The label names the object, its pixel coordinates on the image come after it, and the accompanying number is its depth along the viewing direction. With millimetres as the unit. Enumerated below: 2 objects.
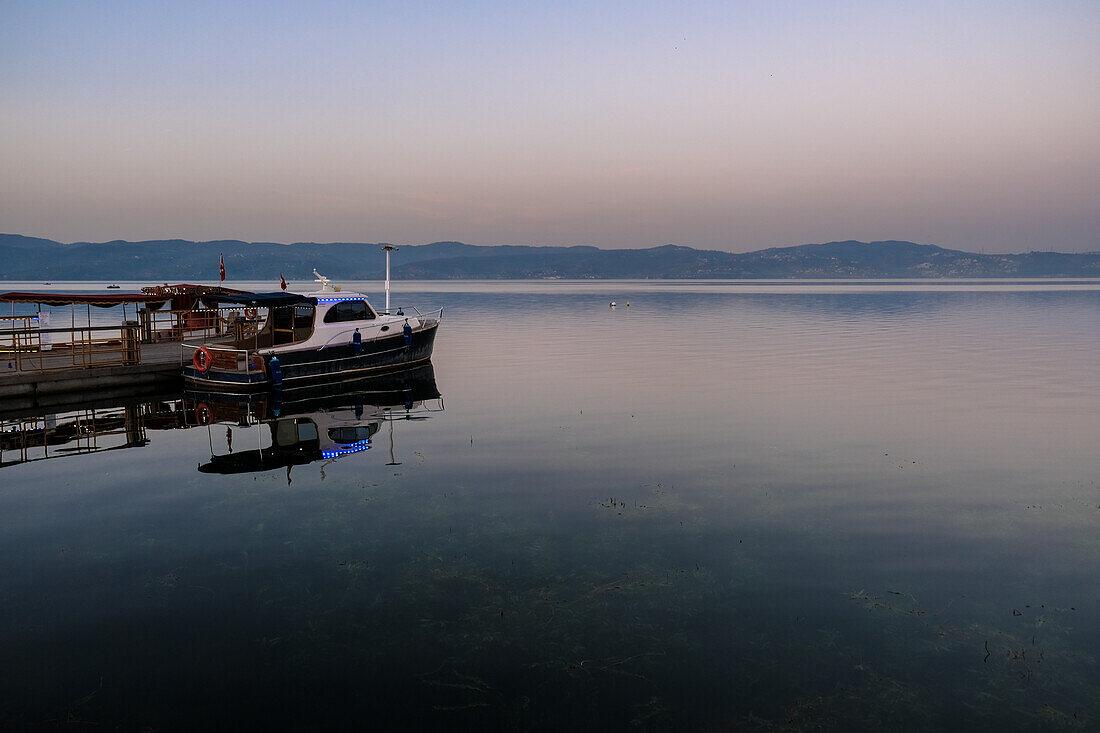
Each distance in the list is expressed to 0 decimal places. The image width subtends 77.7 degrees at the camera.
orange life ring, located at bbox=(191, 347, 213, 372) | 27125
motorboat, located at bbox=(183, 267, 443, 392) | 27250
